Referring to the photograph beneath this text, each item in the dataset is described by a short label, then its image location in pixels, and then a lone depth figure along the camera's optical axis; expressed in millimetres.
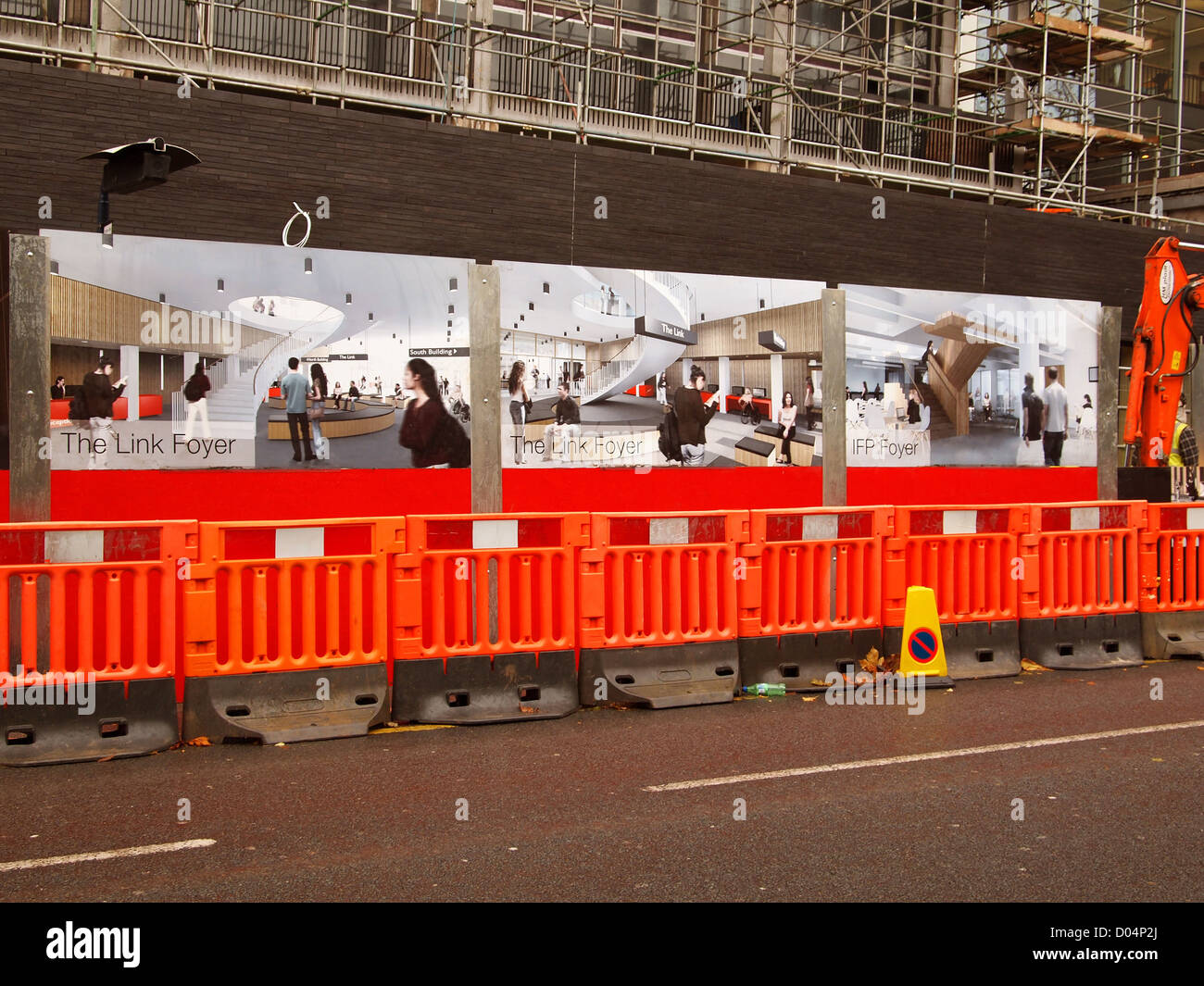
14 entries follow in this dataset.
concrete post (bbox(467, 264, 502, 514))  10344
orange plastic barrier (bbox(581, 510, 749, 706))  8625
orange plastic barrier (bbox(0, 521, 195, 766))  7176
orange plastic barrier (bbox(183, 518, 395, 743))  7555
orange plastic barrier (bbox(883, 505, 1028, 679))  9664
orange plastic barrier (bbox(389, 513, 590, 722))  8086
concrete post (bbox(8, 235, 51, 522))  9008
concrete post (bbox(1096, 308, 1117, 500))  13438
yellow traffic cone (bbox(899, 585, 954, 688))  9391
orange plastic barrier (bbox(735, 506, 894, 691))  9133
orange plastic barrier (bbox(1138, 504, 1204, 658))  10602
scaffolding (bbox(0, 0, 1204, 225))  16891
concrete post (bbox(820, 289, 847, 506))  12609
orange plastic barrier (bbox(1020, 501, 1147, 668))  10109
